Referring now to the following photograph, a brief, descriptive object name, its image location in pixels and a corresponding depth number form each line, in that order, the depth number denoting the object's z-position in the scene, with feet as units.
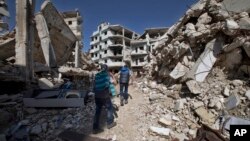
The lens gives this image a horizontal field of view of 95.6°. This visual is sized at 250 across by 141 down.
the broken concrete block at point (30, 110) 12.97
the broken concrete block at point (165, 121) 9.70
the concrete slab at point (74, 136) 8.67
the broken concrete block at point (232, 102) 9.61
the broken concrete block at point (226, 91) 10.63
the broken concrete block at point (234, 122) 8.43
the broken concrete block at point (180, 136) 8.63
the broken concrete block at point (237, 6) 12.82
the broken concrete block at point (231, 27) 12.02
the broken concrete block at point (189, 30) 15.14
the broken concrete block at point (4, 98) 15.04
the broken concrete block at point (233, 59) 12.09
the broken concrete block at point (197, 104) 10.31
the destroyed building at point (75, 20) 65.33
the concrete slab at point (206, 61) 12.92
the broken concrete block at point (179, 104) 10.85
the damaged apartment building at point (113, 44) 88.48
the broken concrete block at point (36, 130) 9.66
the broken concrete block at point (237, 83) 11.00
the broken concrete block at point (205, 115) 9.46
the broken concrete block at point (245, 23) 11.56
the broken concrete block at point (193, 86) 11.60
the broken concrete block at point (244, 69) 11.79
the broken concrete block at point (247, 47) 11.24
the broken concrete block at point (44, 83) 21.75
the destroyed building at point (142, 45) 78.33
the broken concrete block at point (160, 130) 8.96
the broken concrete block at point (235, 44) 11.60
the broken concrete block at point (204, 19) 15.07
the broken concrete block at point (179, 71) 14.48
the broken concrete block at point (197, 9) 16.21
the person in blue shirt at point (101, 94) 9.91
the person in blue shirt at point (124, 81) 14.06
